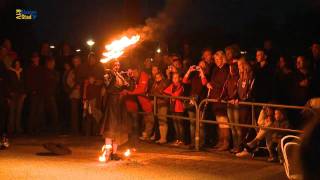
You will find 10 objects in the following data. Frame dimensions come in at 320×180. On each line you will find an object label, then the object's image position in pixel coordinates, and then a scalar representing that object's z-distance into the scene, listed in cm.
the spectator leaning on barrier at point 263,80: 1206
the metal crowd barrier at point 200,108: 1095
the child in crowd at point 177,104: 1368
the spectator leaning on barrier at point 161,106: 1410
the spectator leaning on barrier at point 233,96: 1238
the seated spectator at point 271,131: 1137
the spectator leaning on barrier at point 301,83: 1156
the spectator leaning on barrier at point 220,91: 1279
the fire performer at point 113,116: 1127
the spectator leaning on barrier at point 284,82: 1194
